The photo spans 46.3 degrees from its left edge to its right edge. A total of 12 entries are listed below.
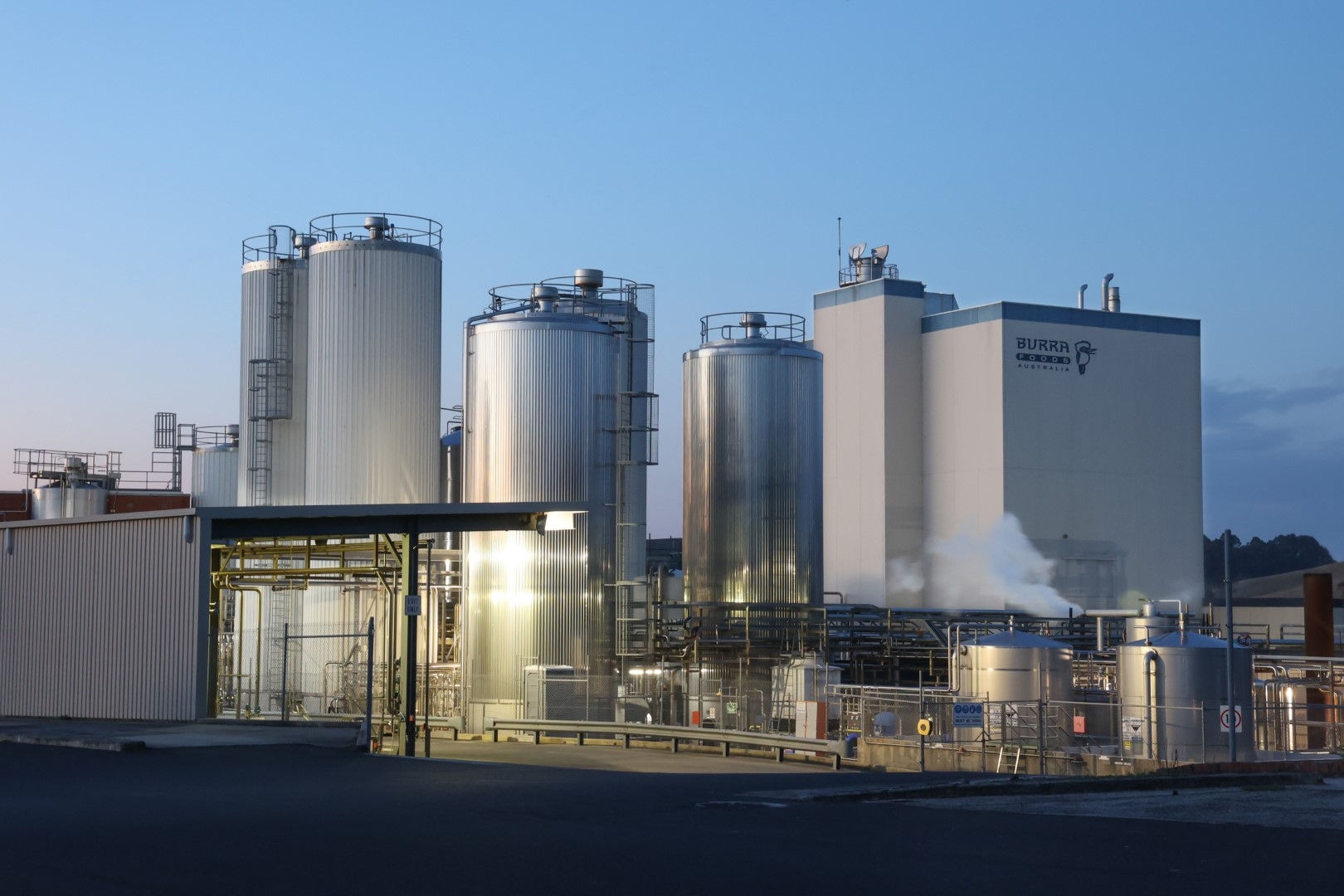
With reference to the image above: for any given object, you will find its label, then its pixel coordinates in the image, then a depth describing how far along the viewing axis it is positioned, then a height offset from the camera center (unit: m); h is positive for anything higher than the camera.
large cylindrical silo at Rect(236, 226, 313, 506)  42.06 +5.86
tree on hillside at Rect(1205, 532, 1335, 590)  164.00 +5.33
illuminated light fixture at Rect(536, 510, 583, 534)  32.49 +1.79
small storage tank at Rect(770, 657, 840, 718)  38.12 -1.94
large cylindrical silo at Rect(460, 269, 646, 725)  36.31 +2.63
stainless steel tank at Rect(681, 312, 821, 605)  41.53 +3.41
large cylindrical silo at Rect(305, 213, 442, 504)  39.16 +5.71
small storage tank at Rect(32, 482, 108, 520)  64.50 +4.07
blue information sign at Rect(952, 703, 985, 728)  31.66 -2.22
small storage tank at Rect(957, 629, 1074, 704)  33.94 -1.40
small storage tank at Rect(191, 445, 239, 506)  56.50 +4.53
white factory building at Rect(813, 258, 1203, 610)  57.56 +5.96
